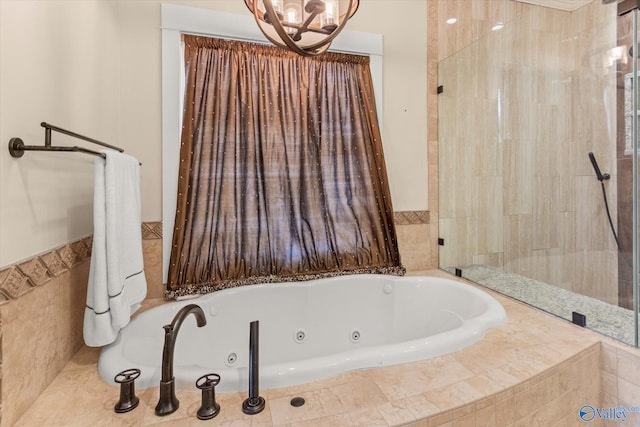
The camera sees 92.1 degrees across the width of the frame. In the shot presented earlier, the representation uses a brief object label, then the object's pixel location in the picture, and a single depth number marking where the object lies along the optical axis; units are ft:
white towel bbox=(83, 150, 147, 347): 3.94
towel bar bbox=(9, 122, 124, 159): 3.13
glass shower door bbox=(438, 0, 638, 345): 5.28
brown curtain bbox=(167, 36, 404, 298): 6.17
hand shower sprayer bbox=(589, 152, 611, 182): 6.12
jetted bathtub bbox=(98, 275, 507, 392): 4.49
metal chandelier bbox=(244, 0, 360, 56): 4.10
